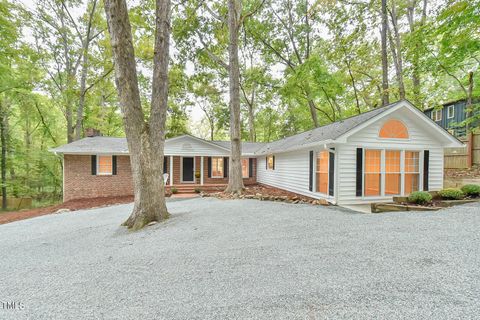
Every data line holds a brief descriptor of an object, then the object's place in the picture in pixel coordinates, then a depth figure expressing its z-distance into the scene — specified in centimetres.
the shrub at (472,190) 576
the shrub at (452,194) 556
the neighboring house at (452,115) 1558
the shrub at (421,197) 543
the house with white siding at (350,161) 670
